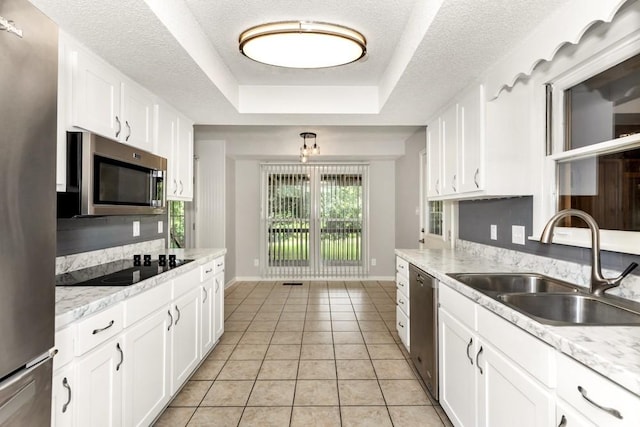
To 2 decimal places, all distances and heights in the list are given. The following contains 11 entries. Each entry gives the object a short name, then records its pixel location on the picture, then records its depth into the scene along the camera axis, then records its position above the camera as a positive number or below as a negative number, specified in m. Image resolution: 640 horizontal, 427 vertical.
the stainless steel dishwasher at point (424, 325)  2.30 -0.77
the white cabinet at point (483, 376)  1.21 -0.66
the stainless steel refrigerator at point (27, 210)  0.87 +0.01
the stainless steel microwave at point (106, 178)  1.87 +0.22
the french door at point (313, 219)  6.46 -0.07
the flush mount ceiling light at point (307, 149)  5.07 +0.94
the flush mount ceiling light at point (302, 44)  2.14 +1.06
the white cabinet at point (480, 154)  2.34 +0.42
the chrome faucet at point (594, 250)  1.54 -0.15
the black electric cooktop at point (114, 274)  1.84 -0.34
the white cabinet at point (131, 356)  1.37 -0.69
